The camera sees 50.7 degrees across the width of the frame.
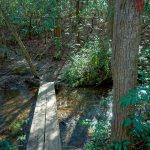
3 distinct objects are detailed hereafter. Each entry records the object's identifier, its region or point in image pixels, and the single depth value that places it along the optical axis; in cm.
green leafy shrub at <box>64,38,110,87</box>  508
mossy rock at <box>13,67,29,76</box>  617
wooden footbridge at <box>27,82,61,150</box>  279
